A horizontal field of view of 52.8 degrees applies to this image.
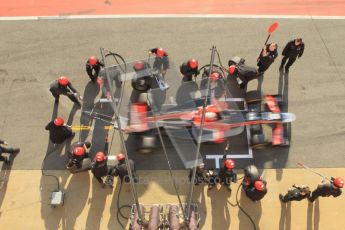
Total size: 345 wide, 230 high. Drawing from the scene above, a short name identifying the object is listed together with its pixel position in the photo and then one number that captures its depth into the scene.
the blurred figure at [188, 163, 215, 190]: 9.13
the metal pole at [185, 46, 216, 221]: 6.04
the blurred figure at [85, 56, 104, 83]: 9.93
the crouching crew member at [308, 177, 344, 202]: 8.27
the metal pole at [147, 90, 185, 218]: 8.92
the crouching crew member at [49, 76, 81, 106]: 9.61
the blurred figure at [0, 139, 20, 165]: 9.33
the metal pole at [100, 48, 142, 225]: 6.15
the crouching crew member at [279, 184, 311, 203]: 8.54
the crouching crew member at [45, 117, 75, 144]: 9.09
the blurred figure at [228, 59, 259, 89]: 10.16
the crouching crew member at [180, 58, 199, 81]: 9.92
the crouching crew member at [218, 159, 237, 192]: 8.57
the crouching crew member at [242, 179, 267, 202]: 8.25
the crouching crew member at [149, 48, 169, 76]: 10.00
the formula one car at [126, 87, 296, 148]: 9.02
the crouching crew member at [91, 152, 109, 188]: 8.54
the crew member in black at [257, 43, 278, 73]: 9.99
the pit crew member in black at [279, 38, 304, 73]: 10.03
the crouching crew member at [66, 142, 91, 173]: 8.75
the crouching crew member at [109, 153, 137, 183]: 8.70
